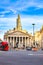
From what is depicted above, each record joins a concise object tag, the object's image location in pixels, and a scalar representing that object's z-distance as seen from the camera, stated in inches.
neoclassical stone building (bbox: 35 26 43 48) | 5602.9
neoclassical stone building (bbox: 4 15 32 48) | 6013.8
